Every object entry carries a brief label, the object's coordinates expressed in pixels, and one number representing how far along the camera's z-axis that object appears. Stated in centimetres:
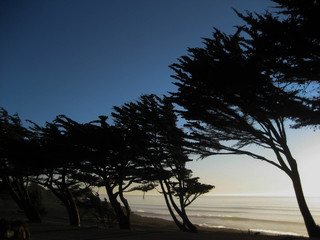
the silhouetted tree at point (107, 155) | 1505
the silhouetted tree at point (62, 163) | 1562
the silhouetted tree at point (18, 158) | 1611
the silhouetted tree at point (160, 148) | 1393
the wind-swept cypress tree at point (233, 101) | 818
